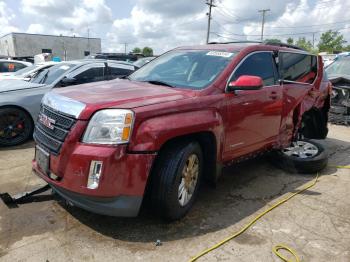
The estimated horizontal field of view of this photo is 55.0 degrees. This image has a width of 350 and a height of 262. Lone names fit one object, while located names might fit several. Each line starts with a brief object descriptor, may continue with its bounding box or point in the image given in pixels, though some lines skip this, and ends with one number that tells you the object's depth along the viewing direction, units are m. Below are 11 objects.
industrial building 44.81
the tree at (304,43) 76.50
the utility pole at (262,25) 52.06
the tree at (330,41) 71.10
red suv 2.85
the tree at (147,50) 76.97
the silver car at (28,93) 6.00
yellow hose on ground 2.94
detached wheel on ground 4.93
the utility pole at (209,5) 37.11
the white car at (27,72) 8.85
